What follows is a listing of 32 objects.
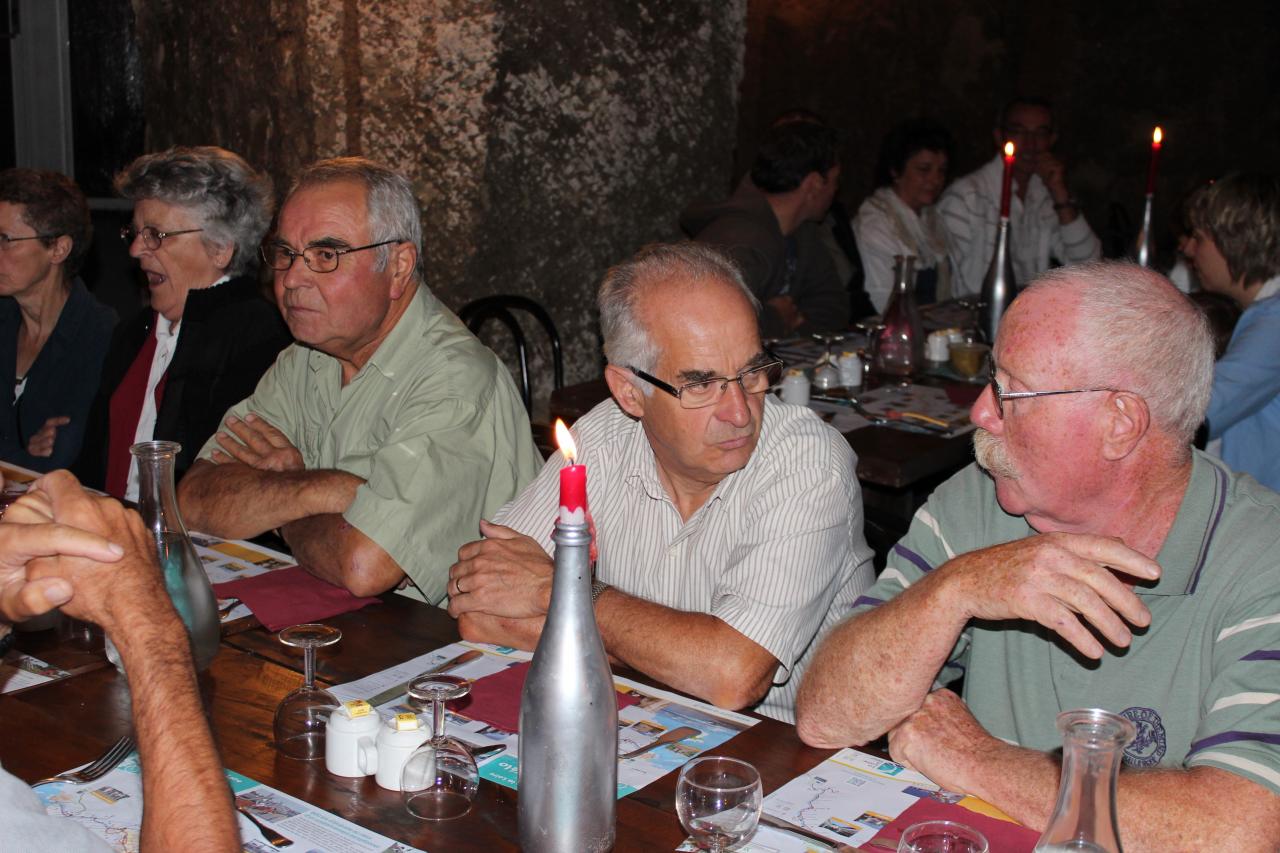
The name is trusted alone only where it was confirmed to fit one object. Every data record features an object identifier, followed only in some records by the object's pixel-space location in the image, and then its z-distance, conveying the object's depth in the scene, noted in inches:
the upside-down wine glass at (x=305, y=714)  62.6
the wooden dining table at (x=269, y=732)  56.3
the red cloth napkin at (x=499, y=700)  66.3
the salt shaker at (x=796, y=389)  145.5
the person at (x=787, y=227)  196.7
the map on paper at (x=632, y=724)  61.4
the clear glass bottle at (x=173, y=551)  71.5
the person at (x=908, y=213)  234.1
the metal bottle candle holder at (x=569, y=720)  50.8
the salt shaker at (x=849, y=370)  158.2
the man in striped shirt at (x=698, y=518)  77.5
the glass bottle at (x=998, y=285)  185.0
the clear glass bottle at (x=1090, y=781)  43.1
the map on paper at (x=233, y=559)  91.0
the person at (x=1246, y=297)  130.6
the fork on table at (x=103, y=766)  59.8
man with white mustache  59.1
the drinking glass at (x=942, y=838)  52.1
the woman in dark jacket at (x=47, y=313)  149.6
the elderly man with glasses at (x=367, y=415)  97.0
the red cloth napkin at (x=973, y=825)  55.7
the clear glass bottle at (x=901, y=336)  168.1
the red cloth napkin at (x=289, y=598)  82.4
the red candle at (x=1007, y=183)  165.9
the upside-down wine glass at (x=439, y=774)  57.9
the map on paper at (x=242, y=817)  54.5
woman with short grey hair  125.6
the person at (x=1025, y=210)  254.5
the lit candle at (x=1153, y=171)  185.2
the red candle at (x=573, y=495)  49.2
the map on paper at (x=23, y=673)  70.9
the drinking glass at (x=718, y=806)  53.2
